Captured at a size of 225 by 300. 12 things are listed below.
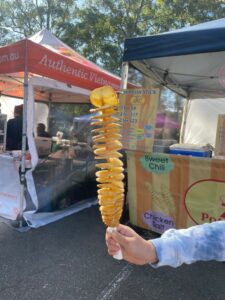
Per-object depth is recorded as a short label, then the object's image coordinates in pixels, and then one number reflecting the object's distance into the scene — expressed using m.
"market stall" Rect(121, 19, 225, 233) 2.39
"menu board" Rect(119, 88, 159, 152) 2.61
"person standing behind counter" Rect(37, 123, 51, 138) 5.38
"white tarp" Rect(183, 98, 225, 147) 5.53
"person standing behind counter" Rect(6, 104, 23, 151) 4.13
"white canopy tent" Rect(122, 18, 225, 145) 2.40
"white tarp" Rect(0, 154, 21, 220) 3.00
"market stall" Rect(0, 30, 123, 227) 2.76
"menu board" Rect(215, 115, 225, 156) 3.17
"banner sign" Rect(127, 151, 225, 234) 2.42
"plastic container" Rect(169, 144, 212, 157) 2.59
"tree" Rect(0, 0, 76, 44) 13.48
